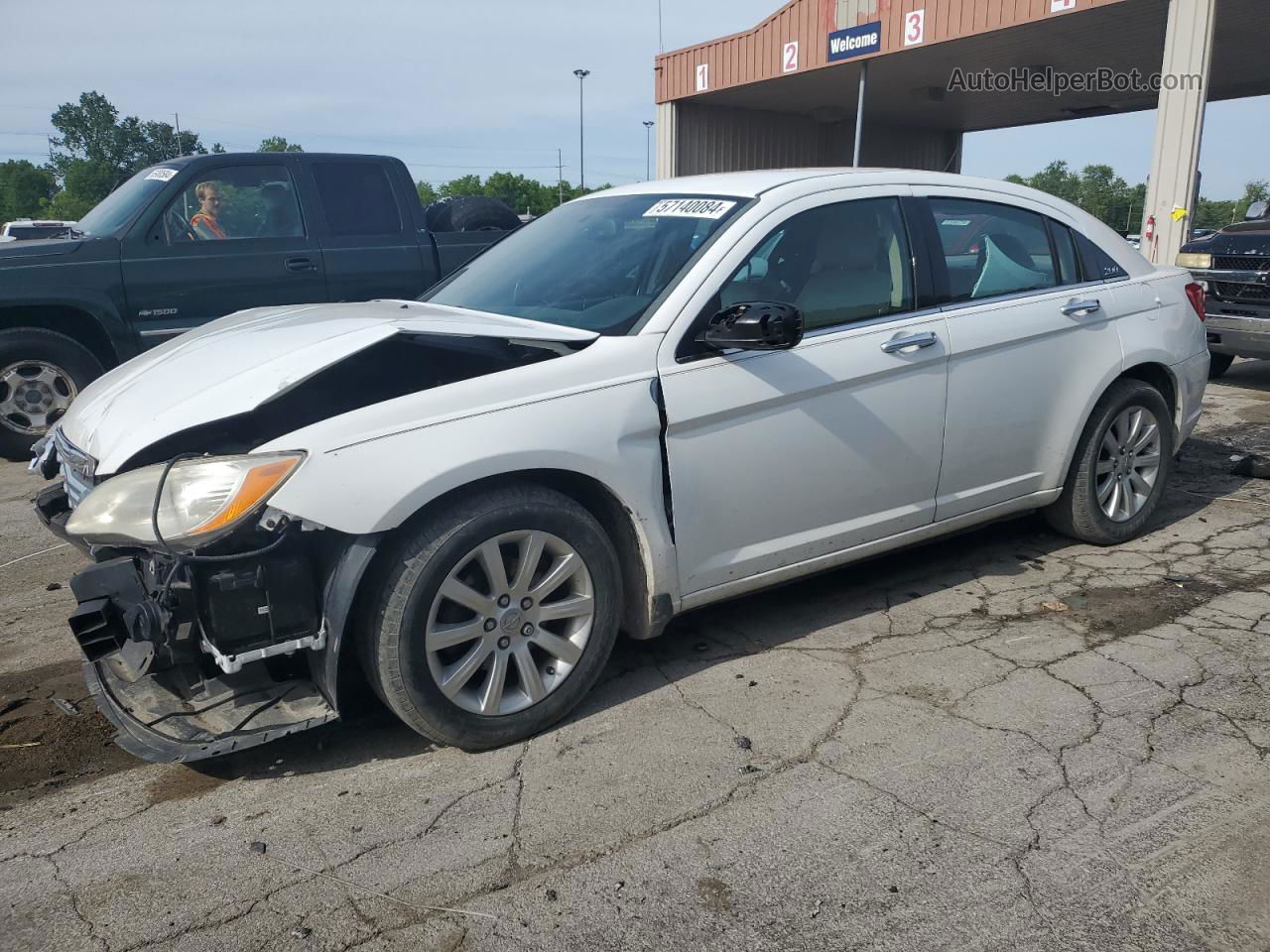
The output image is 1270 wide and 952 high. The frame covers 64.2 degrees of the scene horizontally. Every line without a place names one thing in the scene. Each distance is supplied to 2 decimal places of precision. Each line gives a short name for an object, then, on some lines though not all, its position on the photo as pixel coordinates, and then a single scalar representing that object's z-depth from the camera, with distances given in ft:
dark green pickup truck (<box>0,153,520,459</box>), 22.84
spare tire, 27.48
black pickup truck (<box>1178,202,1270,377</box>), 28.02
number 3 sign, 53.36
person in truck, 23.90
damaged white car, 9.21
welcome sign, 56.08
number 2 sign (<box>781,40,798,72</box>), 61.77
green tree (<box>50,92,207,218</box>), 303.89
